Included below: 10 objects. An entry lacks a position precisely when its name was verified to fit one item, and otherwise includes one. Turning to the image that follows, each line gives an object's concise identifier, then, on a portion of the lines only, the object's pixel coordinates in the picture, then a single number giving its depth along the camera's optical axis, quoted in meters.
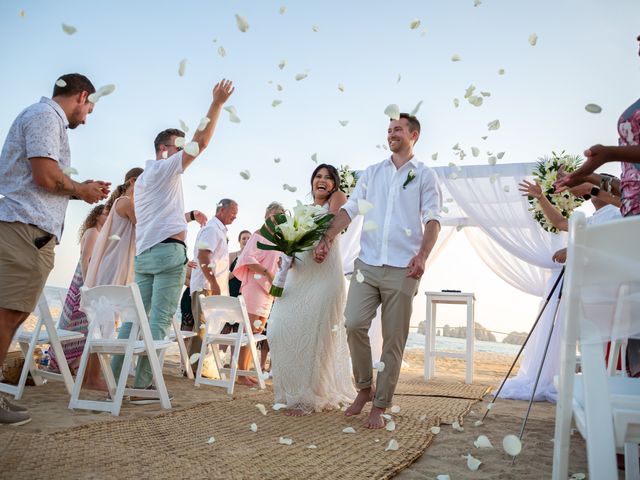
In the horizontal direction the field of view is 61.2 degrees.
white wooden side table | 7.30
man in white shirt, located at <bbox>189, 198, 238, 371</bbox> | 5.99
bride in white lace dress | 4.10
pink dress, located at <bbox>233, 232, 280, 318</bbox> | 6.26
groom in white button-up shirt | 3.74
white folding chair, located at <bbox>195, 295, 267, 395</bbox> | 5.48
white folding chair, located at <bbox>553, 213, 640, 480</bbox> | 1.32
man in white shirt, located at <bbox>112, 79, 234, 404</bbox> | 4.32
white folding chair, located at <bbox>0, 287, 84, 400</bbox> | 3.94
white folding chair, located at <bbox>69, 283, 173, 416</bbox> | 3.67
